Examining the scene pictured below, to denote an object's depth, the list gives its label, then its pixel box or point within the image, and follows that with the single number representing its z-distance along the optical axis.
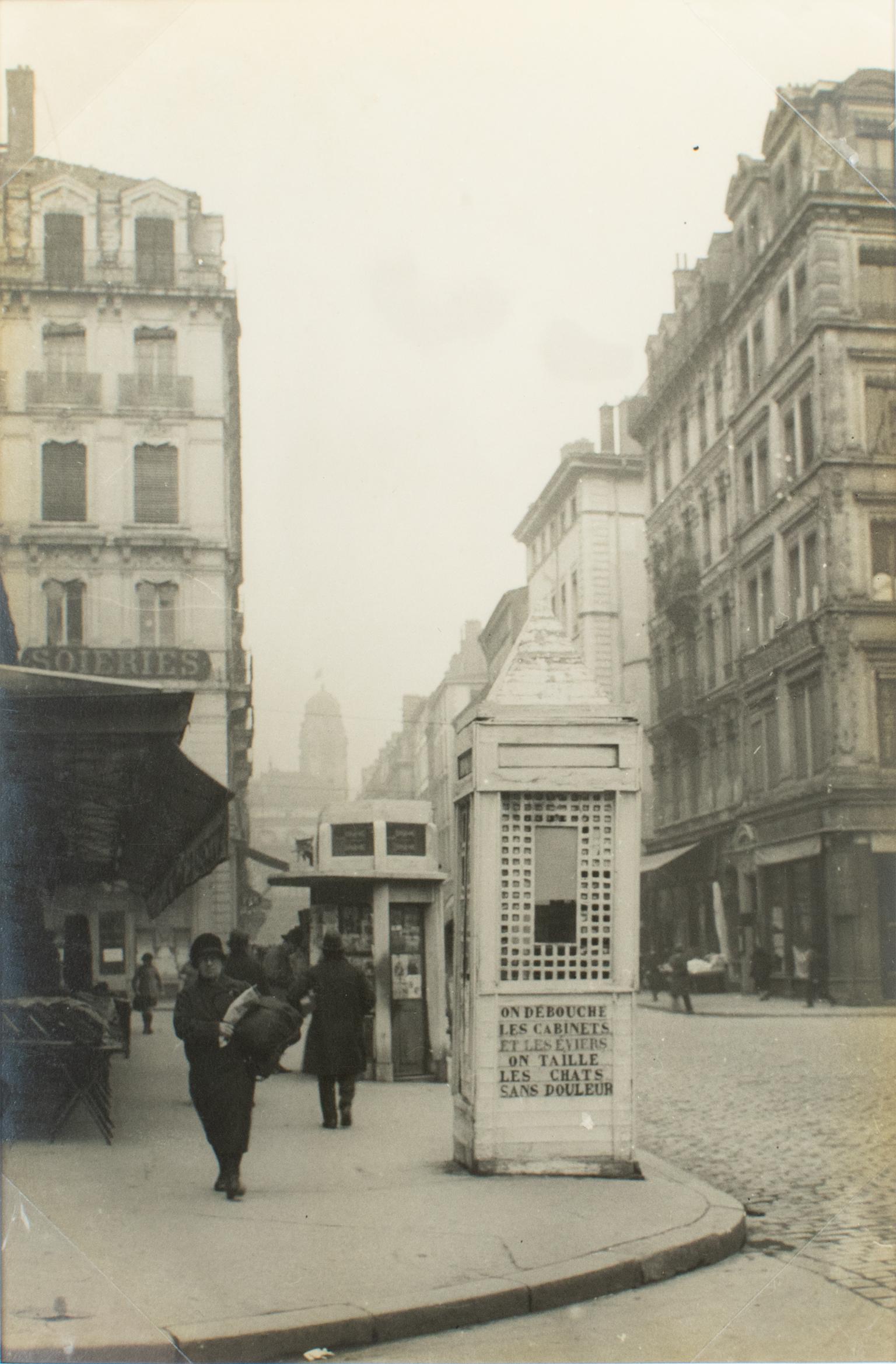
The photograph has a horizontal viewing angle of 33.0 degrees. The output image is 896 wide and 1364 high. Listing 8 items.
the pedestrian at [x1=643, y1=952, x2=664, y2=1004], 34.41
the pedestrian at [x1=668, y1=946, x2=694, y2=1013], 27.55
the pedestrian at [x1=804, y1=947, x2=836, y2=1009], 27.97
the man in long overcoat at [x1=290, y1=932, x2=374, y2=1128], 11.08
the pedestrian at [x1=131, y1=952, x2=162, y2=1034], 24.58
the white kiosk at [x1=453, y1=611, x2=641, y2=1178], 8.63
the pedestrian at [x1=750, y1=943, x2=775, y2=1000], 31.27
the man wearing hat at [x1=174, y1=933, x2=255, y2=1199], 7.97
